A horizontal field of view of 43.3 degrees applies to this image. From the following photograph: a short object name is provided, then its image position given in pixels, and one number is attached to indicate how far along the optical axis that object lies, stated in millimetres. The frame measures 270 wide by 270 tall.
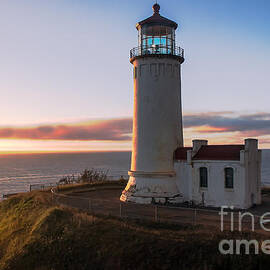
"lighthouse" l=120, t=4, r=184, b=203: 22453
